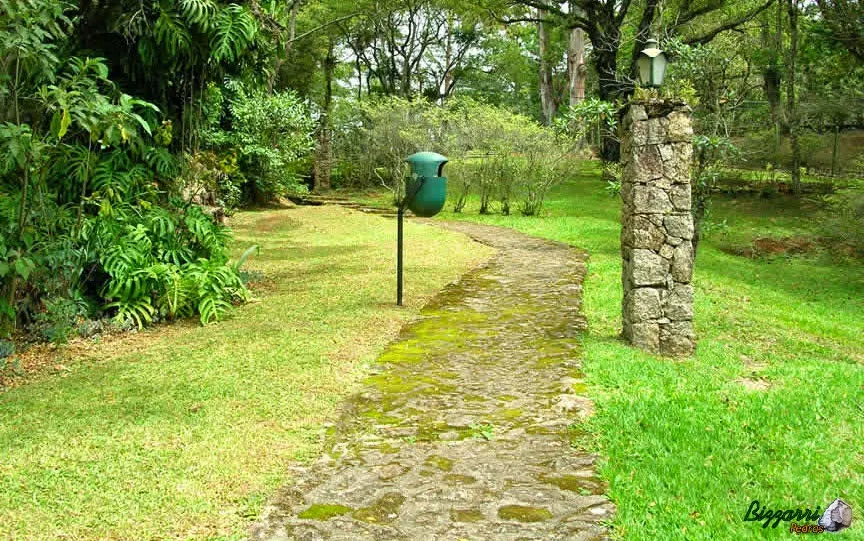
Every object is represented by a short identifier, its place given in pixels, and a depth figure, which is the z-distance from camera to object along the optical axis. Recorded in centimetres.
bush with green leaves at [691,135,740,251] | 892
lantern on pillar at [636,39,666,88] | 657
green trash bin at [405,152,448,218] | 725
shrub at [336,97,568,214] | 1706
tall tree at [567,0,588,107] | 2573
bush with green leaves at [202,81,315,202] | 1590
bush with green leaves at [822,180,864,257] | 1234
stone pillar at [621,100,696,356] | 594
